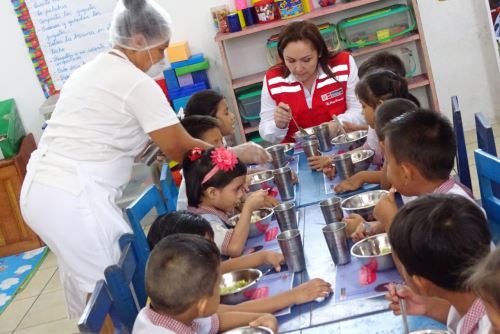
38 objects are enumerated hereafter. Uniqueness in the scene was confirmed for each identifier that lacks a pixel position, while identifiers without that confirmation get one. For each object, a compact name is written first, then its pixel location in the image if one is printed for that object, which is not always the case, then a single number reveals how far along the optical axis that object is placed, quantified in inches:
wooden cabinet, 201.0
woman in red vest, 138.8
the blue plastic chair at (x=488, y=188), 76.3
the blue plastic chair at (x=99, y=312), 63.8
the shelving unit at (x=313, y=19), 188.9
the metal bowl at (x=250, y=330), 65.2
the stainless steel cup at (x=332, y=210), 87.0
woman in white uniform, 99.3
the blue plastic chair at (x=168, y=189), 119.4
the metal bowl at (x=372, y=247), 75.3
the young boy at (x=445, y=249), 55.0
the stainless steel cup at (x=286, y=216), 88.8
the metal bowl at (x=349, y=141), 120.9
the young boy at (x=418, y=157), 76.7
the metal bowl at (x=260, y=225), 94.0
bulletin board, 203.6
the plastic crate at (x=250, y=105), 194.7
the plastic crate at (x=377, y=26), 190.5
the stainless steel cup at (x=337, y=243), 73.8
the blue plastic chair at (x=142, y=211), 94.3
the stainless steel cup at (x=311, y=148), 121.3
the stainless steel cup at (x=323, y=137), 123.8
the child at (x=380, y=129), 96.2
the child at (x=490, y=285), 43.2
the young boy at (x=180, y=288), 65.8
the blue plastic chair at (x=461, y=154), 98.1
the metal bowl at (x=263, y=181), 114.7
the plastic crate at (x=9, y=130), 199.9
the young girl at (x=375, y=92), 112.7
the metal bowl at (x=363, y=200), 91.9
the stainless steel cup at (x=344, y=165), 103.6
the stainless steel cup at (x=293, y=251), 76.2
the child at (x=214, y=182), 99.3
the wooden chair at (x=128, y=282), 74.8
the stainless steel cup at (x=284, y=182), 104.3
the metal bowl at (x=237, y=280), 75.3
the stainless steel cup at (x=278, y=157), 122.3
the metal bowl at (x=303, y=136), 132.5
